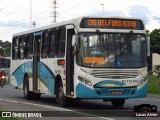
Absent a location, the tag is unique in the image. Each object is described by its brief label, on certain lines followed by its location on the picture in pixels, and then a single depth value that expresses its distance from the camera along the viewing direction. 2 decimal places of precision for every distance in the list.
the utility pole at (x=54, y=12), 75.88
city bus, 17.00
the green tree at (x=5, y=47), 137.51
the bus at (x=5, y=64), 55.78
